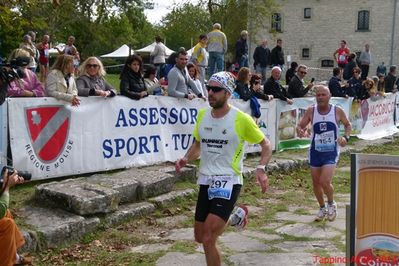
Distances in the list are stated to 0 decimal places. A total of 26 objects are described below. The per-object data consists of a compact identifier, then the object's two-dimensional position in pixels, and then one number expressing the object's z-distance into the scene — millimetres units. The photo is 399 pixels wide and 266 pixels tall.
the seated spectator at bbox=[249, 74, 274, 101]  12193
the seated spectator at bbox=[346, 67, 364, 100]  16562
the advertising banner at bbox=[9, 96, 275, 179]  7438
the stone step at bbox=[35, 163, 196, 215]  6678
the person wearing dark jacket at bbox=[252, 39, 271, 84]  19109
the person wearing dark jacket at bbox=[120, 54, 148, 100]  9133
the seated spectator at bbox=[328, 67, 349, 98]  15797
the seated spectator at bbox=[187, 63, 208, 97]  11492
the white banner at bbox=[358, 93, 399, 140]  17109
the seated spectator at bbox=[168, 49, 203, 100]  10109
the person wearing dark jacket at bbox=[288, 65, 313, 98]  13812
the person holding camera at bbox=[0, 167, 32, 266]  4543
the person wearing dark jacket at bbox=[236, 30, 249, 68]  17984
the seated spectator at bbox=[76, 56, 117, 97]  8461
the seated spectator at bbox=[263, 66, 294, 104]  12836
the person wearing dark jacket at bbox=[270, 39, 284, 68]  20344
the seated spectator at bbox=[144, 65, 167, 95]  10480
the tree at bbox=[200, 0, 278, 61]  40666
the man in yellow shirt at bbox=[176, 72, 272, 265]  5129
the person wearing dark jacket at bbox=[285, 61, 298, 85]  17431
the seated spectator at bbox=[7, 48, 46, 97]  7707
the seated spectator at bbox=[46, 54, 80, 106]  7863
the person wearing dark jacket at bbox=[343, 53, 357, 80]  22036
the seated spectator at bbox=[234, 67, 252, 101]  11285
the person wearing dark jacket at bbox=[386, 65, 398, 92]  22141
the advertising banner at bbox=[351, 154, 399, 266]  4102
